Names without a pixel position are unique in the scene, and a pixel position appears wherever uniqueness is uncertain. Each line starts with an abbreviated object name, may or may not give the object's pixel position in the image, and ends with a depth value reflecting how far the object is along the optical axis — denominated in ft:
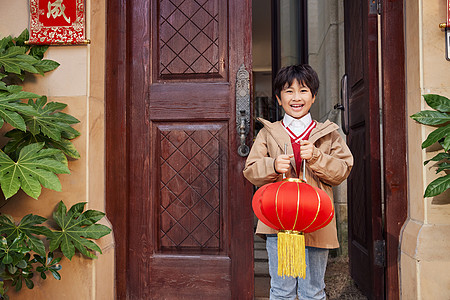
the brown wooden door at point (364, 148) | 8.30
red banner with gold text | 7.56
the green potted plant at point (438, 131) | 6.21
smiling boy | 6.23
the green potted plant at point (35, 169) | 6.26
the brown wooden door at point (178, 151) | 8.18
